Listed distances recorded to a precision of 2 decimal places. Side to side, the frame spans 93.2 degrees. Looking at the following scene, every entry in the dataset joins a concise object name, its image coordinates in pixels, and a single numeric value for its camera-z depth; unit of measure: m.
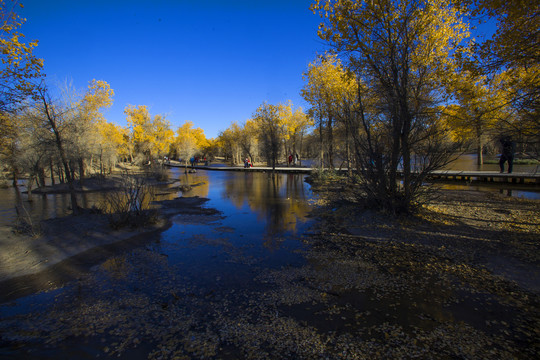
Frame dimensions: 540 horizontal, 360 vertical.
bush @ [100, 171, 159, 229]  8.62
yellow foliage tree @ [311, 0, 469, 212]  8.11
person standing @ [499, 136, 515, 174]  18.23
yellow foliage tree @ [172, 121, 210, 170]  57.88
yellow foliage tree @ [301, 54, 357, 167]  18.27
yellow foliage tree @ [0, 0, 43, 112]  6.47
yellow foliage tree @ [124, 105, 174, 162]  33.72
